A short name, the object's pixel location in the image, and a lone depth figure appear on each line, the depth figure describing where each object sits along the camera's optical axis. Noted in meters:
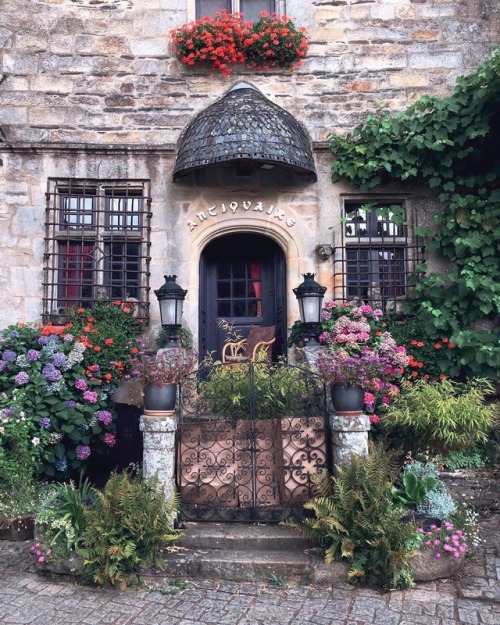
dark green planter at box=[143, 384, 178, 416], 4.27
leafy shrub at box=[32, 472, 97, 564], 3.79
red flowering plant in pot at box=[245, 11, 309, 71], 6.73
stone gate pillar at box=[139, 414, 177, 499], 4.21
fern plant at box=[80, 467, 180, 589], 3.64
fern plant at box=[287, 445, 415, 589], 3.60
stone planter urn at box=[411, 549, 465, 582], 3.69
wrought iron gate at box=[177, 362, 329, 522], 4.34
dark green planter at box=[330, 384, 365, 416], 4.20
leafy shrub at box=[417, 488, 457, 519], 4.07
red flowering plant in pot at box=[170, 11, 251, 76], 6.69
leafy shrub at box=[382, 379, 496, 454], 4.58
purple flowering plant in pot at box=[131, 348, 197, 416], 4.27
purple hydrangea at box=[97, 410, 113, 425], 5.34
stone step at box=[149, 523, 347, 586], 3.73
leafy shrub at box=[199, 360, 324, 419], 4.58
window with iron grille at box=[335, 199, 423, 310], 6.57
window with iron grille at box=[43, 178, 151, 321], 6.54
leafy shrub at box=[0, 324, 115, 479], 4.71
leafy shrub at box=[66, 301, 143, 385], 5.60
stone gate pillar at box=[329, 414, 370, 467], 4.19
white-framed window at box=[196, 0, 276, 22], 7.21
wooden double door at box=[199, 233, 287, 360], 6.99
